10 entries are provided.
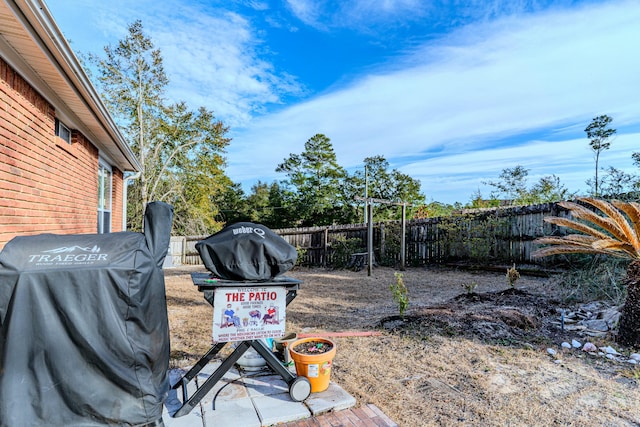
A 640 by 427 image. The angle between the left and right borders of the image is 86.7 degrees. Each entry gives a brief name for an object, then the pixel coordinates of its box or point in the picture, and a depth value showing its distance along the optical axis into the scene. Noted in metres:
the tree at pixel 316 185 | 27.31
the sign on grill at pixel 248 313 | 2.25
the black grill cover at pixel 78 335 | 1.58
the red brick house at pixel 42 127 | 2.71
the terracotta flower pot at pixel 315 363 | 2.44
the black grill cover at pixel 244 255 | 2.23
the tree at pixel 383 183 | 27.86
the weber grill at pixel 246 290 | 2.23
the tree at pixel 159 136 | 16.69
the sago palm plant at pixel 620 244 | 3.53
